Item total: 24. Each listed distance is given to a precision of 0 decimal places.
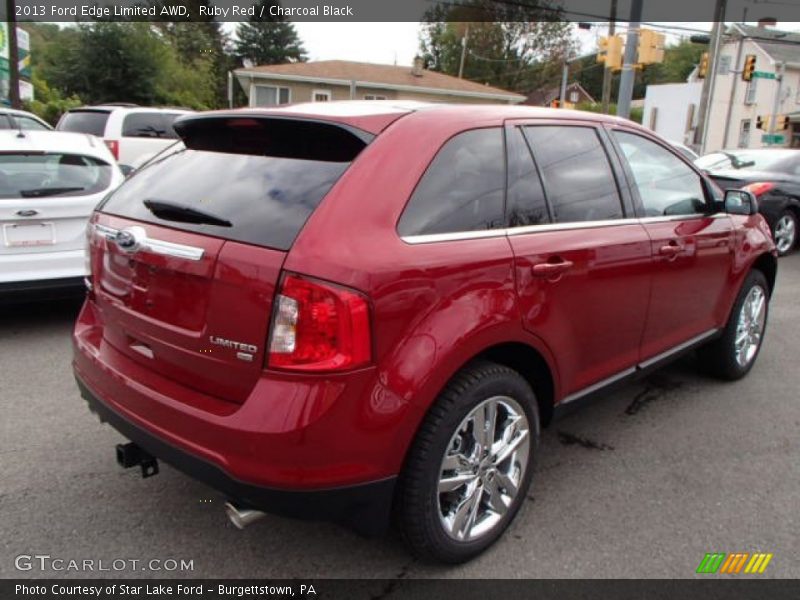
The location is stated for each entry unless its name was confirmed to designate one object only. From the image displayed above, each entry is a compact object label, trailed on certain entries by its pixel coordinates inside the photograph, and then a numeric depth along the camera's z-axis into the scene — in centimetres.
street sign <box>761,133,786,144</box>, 3350
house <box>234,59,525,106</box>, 2977
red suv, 207
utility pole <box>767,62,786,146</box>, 3509
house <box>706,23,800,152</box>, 3975
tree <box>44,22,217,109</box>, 3112
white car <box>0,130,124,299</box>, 474
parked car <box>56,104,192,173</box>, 1184
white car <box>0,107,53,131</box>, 1164
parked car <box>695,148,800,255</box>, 905
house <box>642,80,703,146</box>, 4369
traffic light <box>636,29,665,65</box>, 1472
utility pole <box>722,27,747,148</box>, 3331
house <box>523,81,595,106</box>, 5966
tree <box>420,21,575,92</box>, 6125
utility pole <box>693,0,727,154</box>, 2183
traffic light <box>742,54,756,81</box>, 2305
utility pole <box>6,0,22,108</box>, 1878
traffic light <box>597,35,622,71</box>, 1589
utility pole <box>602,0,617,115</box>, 2342
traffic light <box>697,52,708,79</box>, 2352
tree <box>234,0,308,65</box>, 6694
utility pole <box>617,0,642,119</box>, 1477
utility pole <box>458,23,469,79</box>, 5966
